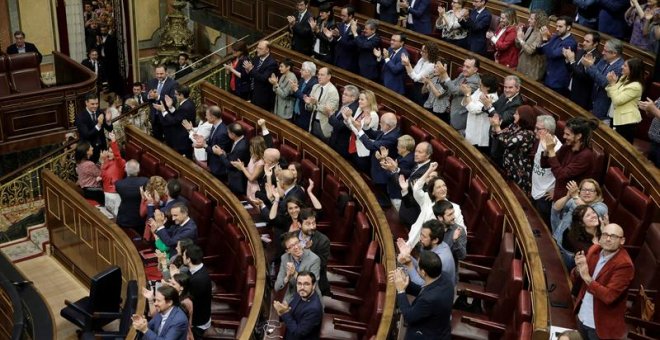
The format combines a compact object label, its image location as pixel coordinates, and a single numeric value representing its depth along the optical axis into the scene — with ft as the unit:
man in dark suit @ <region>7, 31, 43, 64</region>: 28.94
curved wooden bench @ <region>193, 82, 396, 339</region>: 13.46
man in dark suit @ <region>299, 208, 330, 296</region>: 13.75
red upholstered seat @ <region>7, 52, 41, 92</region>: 27.45
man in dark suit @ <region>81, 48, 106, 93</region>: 31.42
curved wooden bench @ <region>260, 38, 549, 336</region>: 11.60
